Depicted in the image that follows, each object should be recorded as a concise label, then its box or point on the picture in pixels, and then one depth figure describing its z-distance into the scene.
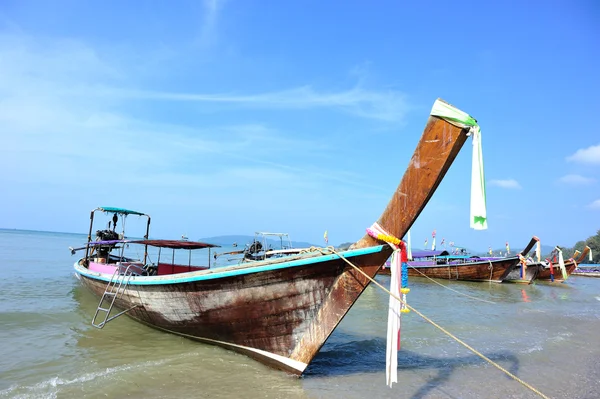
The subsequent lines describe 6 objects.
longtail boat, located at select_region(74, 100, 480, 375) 4.59
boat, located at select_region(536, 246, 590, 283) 26.83
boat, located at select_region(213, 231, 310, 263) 19.72
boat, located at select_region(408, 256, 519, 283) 23.30
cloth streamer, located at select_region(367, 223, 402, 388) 4.74
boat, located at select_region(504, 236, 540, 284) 23.70
